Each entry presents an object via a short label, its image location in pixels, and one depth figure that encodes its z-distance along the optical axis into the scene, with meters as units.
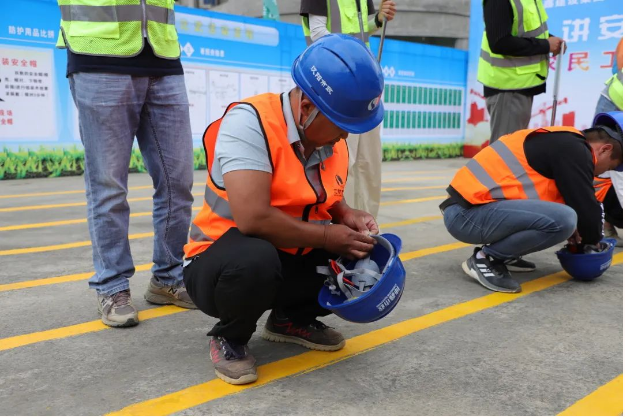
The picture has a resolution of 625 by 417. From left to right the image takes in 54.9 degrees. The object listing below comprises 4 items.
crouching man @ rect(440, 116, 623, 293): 3.06
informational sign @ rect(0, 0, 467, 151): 7.52
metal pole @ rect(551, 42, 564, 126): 4.28
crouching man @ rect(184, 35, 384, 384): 1.93
